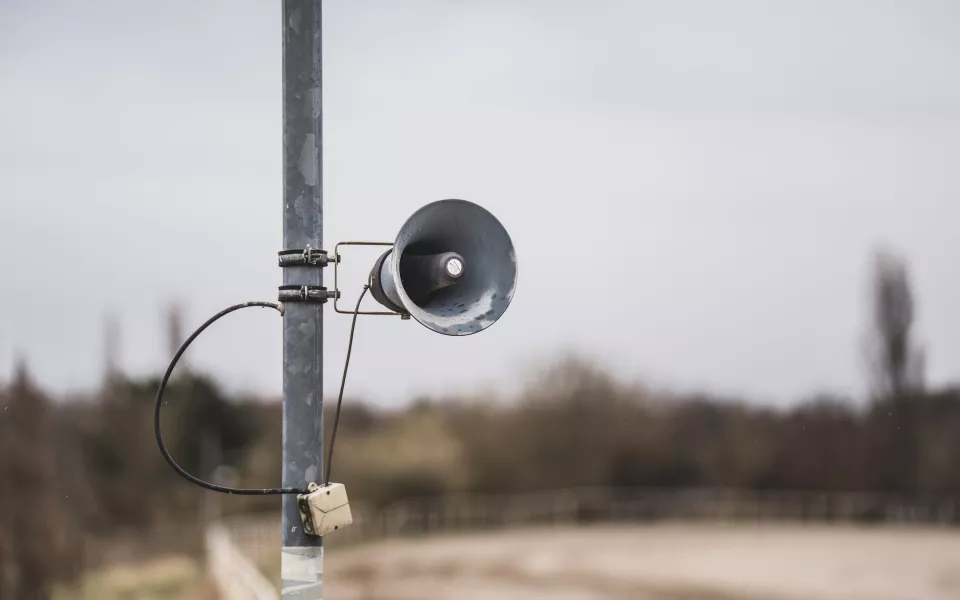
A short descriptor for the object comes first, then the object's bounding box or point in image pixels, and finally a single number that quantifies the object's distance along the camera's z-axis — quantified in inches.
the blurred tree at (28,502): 711.1
